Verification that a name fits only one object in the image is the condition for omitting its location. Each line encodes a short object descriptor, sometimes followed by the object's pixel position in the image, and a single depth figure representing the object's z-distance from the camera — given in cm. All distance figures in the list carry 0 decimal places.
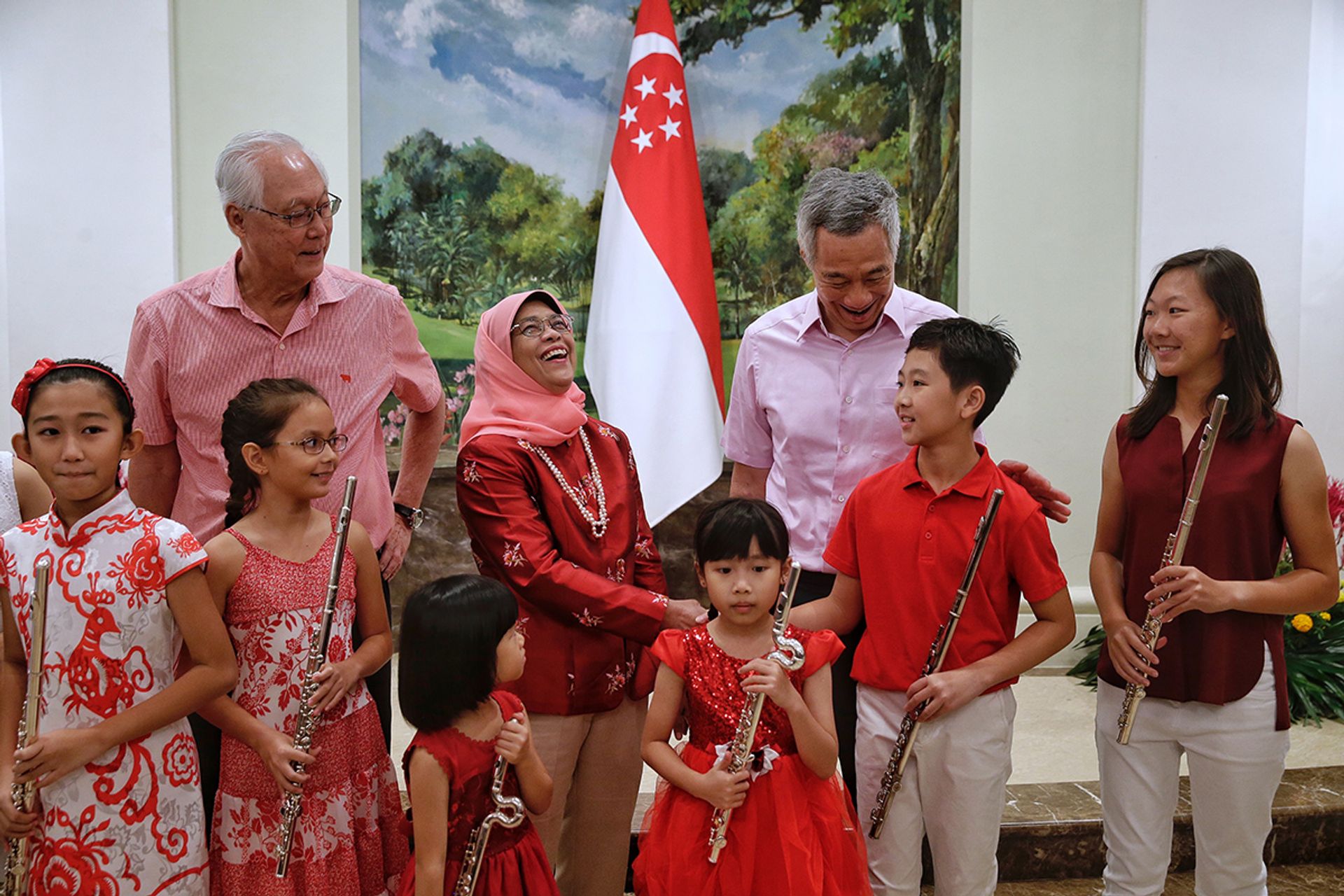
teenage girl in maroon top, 222
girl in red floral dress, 201
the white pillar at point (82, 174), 452
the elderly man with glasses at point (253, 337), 221
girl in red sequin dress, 203
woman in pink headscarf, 224
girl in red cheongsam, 191
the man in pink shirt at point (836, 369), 234
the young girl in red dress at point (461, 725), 185
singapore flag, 490
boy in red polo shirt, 216
